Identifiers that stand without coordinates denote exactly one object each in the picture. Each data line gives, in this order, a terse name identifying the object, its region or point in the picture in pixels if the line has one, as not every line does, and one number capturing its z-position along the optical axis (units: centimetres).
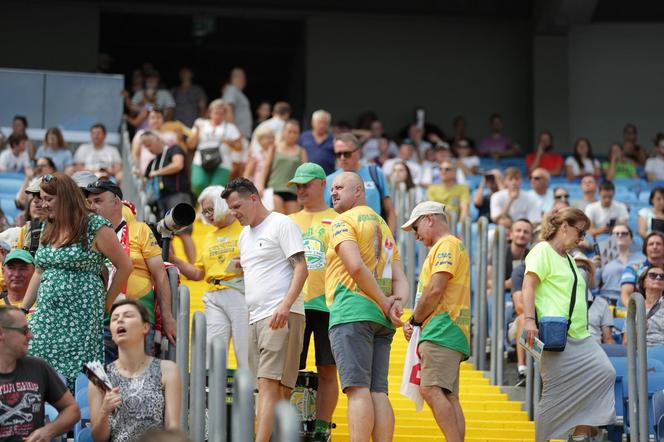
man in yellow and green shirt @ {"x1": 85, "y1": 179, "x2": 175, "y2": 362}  1619
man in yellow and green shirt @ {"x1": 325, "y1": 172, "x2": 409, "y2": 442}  1542
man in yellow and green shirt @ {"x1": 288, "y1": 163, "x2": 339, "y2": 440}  1655
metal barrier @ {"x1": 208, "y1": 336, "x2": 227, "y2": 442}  1164
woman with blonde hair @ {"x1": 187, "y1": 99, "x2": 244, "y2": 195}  2997
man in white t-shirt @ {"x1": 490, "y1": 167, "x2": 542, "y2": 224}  3012
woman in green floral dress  1450
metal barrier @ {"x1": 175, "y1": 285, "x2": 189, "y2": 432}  1375
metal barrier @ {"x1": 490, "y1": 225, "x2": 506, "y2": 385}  2033
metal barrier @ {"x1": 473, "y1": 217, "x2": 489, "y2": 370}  2102
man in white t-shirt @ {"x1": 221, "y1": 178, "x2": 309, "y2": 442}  1575
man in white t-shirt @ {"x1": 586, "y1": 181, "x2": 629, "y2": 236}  2981
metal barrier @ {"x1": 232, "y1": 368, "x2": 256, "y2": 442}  1067
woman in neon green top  1659
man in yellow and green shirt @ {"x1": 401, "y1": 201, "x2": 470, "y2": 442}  1605
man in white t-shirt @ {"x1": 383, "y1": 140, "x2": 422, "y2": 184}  3581
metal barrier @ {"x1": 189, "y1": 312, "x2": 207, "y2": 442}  1313
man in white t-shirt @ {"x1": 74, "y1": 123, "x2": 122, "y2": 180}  3303
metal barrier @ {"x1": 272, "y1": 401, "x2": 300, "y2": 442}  917
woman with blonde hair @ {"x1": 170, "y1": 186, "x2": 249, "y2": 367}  1798
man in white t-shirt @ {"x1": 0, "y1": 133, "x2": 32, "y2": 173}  3441
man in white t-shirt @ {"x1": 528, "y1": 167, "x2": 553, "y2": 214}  3119
